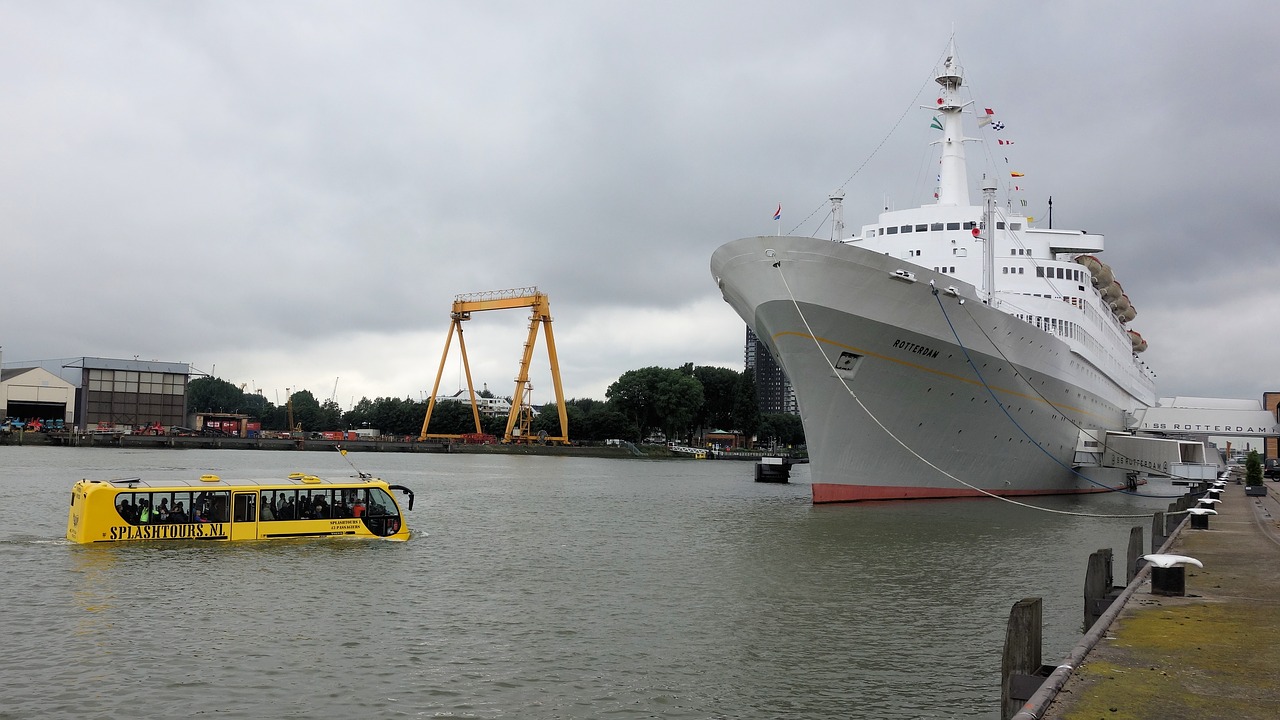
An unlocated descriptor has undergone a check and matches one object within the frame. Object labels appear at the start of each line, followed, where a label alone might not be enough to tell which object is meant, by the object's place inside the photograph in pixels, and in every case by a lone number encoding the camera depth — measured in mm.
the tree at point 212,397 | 185500
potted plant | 38625
